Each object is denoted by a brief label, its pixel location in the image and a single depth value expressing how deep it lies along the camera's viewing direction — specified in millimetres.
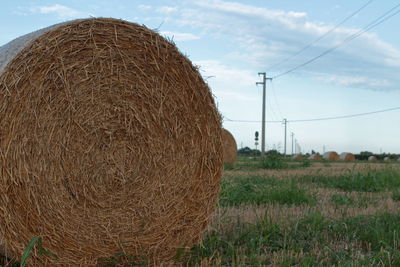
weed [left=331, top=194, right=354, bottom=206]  7147
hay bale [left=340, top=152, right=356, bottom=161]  43719
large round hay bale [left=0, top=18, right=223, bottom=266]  3908
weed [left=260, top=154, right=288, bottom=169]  15719
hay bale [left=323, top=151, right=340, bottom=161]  43562
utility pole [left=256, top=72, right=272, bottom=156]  37838
